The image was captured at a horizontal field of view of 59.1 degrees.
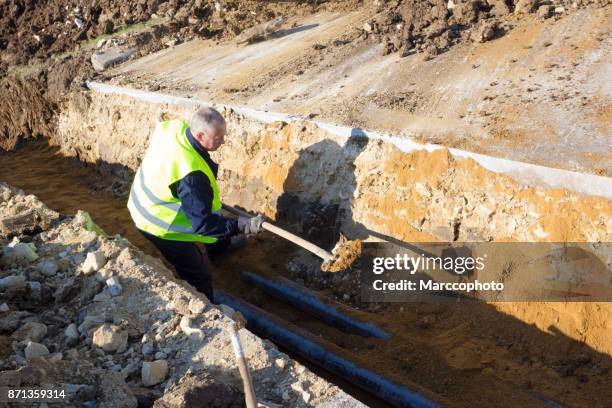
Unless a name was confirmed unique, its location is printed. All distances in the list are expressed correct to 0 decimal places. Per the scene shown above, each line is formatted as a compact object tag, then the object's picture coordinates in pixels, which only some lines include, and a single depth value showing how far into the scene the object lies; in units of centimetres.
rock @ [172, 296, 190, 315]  399
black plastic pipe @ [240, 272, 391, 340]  521
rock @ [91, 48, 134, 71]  1098
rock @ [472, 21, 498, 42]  726
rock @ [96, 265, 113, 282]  445
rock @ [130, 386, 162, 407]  326
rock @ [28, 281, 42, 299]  438
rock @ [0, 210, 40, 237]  536
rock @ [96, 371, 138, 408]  315
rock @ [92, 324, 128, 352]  371
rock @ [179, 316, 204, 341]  374
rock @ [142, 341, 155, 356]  368
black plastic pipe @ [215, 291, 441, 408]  430
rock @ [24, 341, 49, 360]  360
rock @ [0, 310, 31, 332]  395
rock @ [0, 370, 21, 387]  314
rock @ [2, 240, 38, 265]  484
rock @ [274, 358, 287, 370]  343
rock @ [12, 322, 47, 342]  383
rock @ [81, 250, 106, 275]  456
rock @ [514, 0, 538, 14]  758
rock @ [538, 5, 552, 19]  738
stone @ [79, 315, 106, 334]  394
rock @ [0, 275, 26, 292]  438
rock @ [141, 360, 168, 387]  345
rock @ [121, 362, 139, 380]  352
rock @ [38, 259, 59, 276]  467
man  472
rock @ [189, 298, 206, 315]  395
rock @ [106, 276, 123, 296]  429
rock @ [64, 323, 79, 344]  387
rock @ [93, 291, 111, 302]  425
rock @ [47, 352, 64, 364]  351
